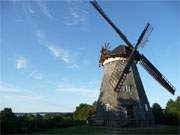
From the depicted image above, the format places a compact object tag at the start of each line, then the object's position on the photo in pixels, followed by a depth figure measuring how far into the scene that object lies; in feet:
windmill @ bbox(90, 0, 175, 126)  50.79
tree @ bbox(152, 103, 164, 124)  61.30
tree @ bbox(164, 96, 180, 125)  58.61
